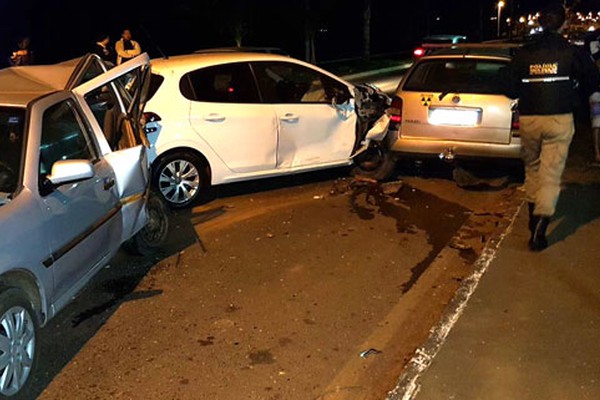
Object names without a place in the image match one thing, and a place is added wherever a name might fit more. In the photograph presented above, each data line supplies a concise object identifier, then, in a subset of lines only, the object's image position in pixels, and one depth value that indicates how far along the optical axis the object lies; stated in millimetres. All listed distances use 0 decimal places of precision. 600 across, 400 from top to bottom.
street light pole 64750
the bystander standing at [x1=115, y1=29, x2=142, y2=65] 14703
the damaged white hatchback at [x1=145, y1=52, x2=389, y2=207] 6922
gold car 7184
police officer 5164
